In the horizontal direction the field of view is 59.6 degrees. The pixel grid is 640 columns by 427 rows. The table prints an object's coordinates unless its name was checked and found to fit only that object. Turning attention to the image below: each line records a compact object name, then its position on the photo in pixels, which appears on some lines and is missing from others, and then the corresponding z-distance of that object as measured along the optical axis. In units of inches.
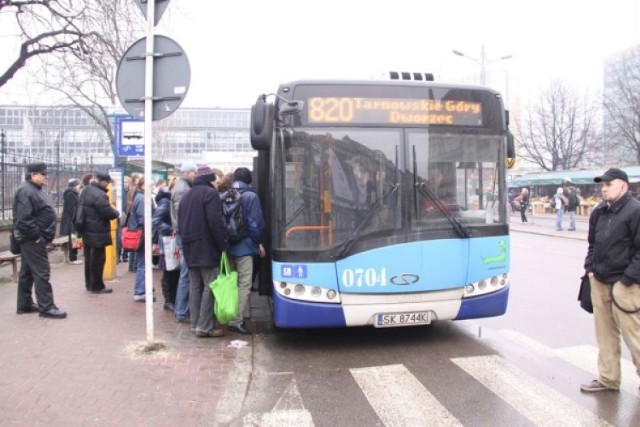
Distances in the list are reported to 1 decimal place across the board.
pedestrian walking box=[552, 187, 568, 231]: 955.3
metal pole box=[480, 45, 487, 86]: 1155.7
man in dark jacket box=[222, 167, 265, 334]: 251.8
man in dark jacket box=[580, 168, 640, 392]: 176.1
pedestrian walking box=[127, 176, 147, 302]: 323.9
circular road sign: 219.8
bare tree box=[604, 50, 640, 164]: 1716.5
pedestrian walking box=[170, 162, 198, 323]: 279.4
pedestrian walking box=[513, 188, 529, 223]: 1169.0
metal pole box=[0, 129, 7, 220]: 519.8
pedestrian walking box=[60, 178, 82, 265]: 463.5
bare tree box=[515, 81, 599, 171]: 2086.6
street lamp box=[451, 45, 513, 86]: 1159.4
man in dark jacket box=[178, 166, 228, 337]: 240.5
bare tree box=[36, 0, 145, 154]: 473.4
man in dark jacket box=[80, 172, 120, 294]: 331.1
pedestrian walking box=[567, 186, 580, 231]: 929.5
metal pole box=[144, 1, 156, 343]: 218.2
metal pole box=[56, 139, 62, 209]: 663.1
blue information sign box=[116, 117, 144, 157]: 406.9
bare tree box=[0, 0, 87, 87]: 483.5
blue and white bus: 222.7
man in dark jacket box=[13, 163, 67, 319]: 260.8
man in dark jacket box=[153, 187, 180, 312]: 295.0
